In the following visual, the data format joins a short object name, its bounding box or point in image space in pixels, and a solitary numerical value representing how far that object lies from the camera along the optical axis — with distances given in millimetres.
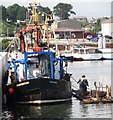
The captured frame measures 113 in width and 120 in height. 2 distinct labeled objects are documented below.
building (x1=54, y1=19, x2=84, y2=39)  189500
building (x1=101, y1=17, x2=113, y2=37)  197000
